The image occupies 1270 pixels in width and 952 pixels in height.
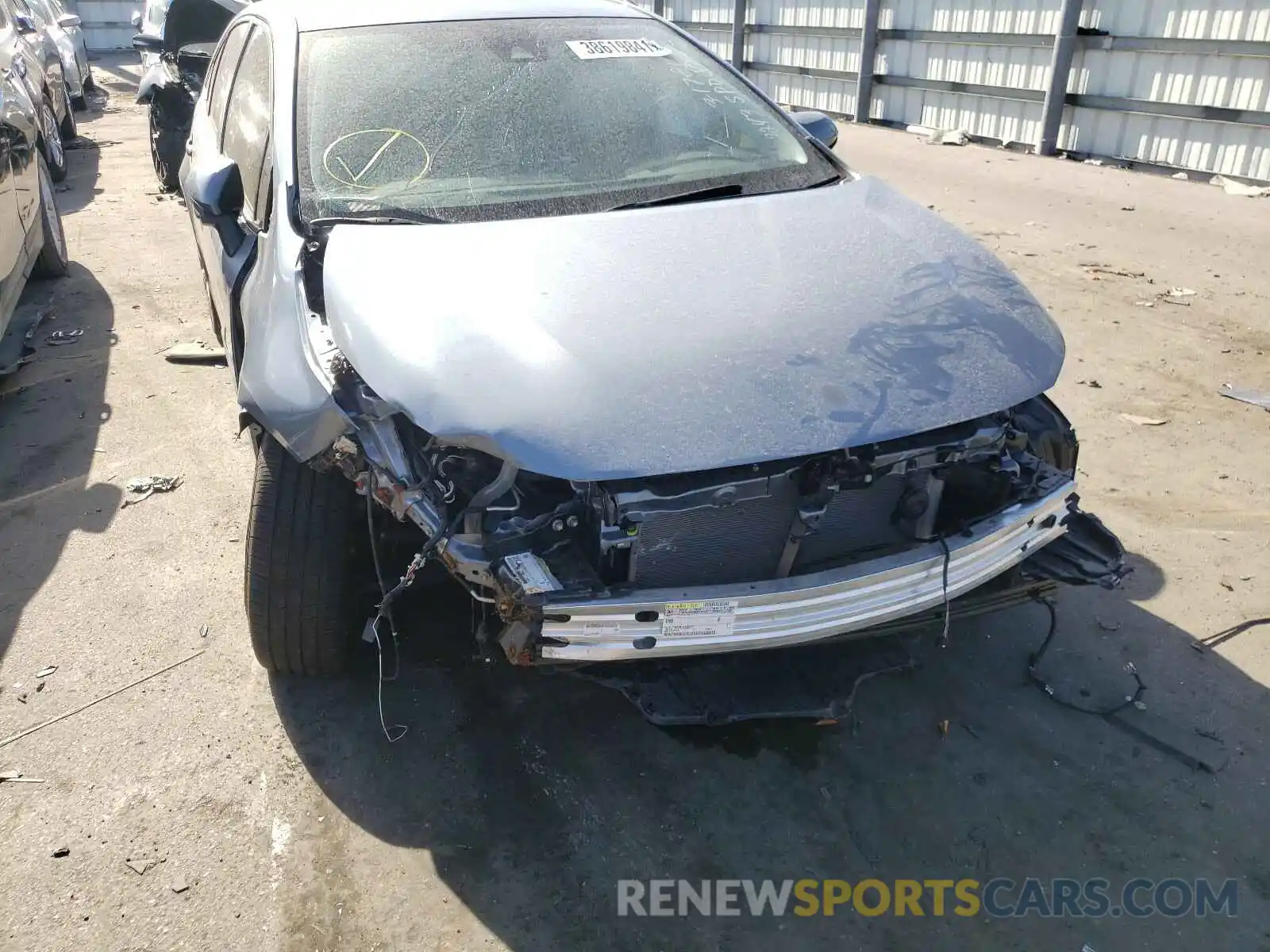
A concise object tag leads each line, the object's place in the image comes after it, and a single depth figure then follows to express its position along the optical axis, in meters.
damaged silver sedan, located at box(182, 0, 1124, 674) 2.07
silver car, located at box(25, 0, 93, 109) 10.48
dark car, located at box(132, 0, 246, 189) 6.26
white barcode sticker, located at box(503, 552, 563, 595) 2.01
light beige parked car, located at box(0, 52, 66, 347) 4.70
